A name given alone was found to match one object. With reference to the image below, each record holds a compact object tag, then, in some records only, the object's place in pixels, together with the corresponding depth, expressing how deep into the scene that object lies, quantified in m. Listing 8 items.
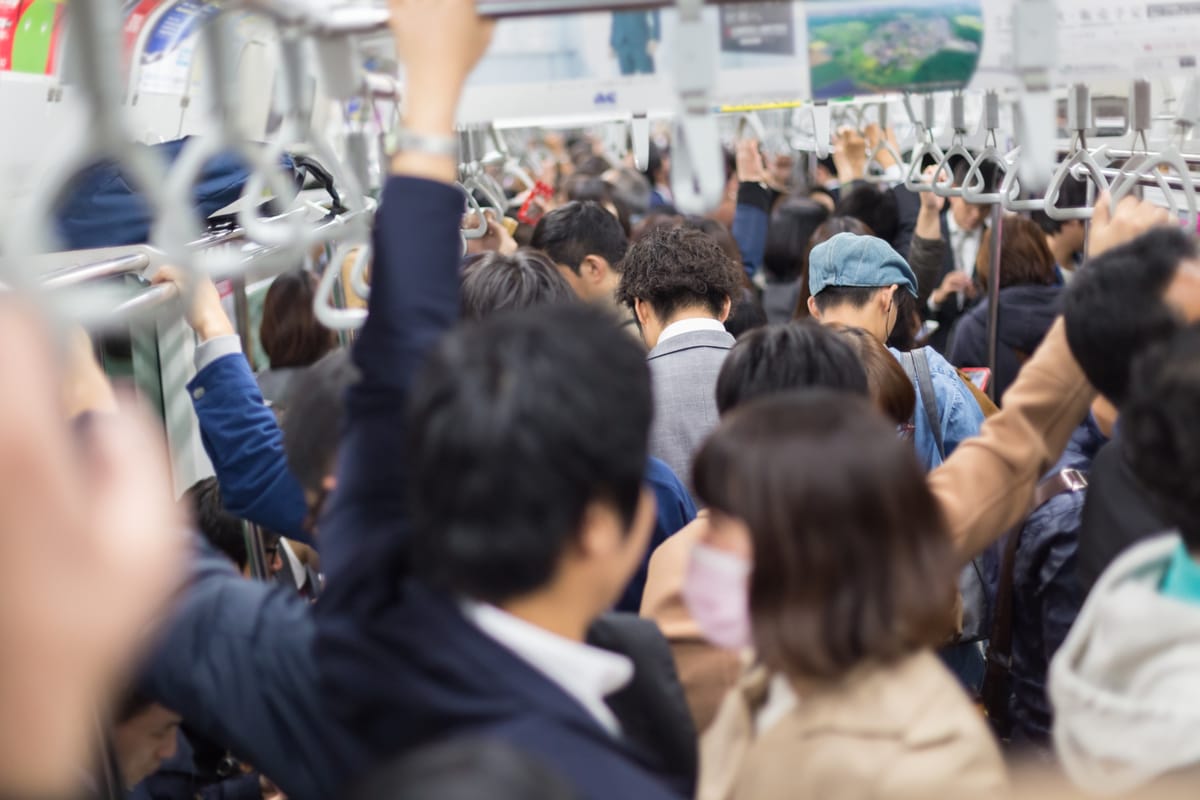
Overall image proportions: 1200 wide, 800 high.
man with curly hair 2.86
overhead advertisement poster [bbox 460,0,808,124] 1.67
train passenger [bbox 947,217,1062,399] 4.16
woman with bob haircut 1.26
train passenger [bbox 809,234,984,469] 3.18
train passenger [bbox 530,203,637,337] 4.07
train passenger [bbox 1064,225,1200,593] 1.56
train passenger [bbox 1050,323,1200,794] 1.29
